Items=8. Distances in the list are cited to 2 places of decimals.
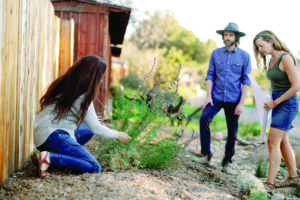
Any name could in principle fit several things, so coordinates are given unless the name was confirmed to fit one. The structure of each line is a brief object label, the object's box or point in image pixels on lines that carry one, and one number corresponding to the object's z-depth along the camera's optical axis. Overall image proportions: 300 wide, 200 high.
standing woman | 3.69
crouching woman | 3.00
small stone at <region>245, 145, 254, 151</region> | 7.27
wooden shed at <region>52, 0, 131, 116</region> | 7.16
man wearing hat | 4.37
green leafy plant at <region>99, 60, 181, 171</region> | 3.41
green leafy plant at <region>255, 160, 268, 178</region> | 4.47
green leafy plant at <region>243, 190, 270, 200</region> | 3.01
